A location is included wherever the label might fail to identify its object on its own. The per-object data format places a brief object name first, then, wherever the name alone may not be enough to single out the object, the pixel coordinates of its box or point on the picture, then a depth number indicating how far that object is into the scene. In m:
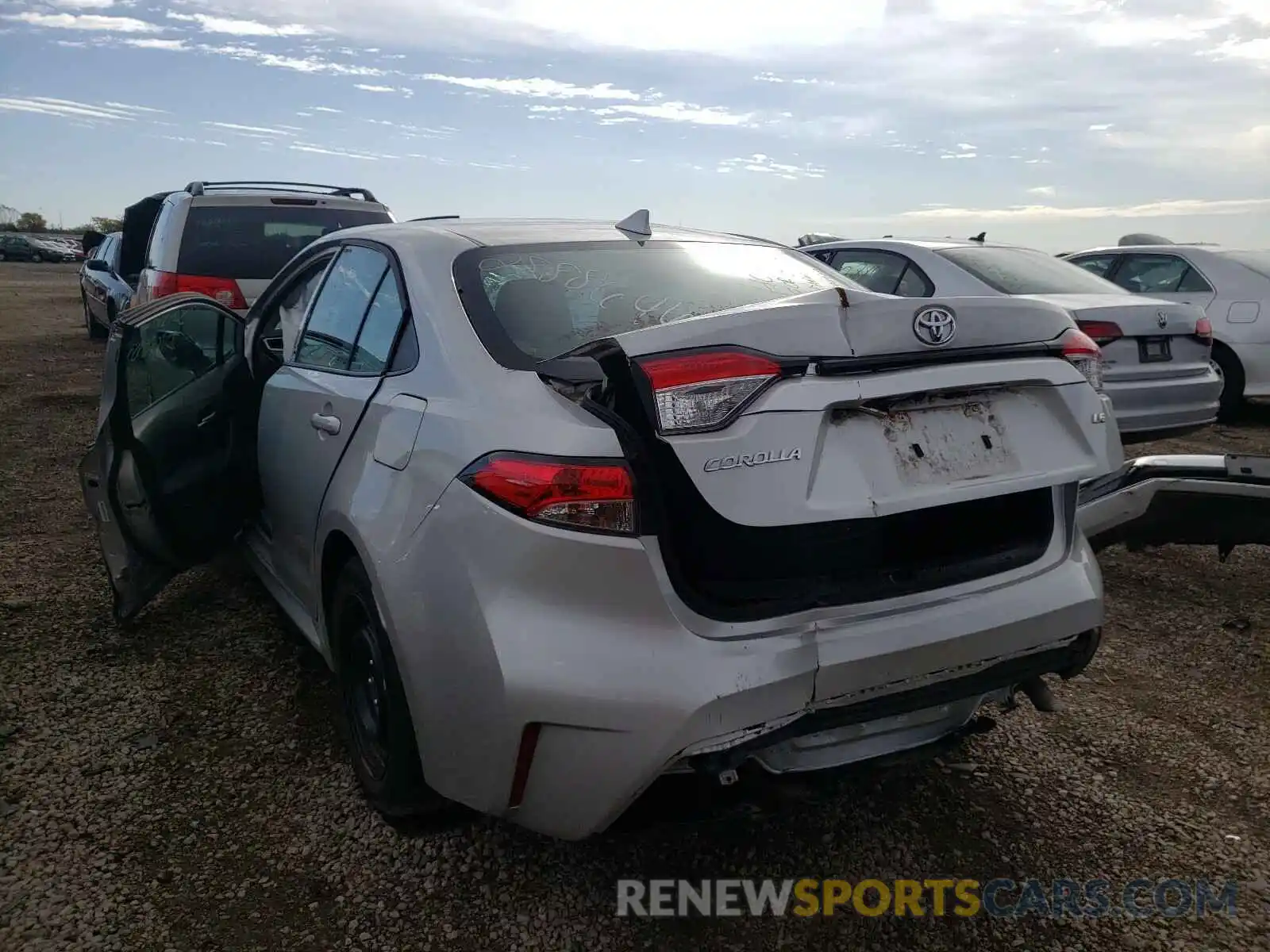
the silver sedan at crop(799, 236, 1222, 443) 5.80
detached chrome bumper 3.75
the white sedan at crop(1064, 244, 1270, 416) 7.87
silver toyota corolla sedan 1.90
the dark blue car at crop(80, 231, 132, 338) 10.25
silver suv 6.40
